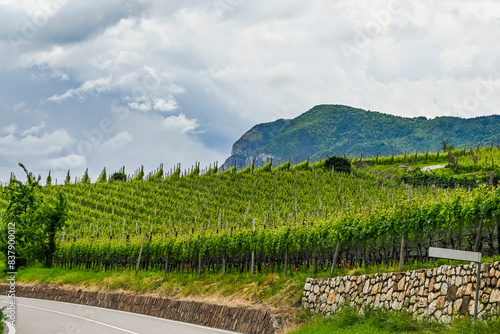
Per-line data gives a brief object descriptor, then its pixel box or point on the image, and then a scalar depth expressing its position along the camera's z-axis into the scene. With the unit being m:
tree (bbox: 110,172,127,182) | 91.57
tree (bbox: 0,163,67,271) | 39.25
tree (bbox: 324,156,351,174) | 77.56
